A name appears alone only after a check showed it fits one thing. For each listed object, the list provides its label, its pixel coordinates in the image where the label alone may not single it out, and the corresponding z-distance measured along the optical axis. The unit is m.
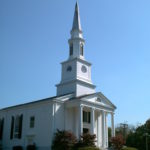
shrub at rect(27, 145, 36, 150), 37.56
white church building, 37.69
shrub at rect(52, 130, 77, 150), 34.25
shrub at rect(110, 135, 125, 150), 38.53
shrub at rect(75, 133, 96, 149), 34.81
